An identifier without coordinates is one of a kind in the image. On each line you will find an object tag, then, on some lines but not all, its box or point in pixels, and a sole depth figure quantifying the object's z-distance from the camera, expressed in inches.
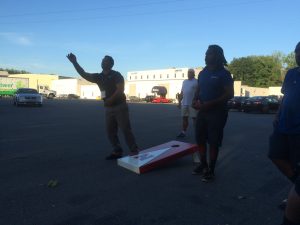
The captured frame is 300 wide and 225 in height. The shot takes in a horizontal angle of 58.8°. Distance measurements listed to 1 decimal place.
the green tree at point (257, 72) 2610.7
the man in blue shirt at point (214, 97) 147.1
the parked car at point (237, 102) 877.7
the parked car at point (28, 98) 808.9
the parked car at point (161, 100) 1759.2
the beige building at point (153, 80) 2206.2
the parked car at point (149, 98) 1840.0
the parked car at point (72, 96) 2391.1
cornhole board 164.9
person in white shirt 264.5
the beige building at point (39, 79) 2858.9
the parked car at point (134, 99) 2050.0
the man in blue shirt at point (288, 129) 105.1
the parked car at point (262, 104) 811.3
